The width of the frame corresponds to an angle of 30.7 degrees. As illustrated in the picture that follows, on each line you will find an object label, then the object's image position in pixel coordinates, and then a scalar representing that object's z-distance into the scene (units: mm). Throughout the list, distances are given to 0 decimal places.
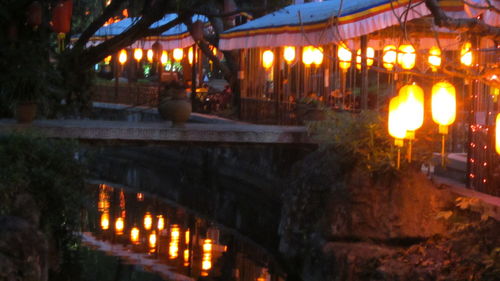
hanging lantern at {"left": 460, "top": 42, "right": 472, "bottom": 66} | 15245
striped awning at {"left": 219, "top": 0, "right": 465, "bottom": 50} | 15531
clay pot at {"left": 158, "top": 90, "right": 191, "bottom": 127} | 16672
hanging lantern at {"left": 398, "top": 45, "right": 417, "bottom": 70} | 18375
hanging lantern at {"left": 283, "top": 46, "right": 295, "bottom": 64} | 21781
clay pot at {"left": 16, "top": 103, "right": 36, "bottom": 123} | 15938
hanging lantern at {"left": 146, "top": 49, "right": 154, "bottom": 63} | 34950
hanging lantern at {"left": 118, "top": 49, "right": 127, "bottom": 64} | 34859
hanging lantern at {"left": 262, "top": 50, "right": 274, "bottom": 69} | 22953
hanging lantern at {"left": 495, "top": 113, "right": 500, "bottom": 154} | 9703
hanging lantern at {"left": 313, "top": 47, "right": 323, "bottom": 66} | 20750
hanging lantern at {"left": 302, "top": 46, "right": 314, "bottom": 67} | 20844
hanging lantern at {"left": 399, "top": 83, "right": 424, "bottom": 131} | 11445
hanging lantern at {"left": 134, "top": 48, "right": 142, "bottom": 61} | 34844
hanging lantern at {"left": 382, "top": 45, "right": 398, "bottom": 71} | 19200
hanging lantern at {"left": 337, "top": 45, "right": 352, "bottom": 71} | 19828
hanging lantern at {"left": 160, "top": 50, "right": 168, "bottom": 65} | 33875
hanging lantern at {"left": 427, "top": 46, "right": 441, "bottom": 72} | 18725
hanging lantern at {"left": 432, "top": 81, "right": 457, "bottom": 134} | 11141
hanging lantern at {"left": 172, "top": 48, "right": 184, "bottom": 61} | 31555
